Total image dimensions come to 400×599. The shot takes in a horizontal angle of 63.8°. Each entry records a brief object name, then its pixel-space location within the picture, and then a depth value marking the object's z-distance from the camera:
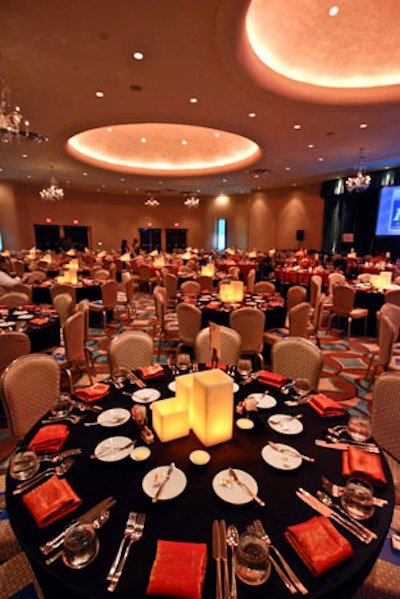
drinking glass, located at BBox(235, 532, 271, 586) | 0.94
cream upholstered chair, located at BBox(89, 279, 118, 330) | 6.06
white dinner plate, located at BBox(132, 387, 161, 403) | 1.94
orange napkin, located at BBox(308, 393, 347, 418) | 1.81
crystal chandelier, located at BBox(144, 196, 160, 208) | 15.29
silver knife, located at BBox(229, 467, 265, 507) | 1.22
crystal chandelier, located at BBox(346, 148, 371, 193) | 9.61
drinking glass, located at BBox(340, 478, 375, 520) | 1.17
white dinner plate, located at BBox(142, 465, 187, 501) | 1.24
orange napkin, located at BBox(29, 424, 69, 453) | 1.51
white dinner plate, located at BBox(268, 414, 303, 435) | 1.65
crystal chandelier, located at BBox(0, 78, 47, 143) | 4.39
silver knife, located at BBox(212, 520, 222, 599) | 0.91
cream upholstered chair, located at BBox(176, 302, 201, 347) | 4.07
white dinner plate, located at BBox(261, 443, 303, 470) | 1.41
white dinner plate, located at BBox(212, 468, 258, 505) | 1.22
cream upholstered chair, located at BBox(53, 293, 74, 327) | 4.60
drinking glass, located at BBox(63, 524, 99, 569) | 0.99
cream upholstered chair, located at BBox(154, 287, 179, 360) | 4.70
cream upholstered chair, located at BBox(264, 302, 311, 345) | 3.99
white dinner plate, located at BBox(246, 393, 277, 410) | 1.89
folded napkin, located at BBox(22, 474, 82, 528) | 1.13
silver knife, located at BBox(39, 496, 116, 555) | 1.04
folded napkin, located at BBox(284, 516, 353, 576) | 0.98
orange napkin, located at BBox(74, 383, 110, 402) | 1.96
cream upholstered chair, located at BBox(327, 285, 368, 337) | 5.67
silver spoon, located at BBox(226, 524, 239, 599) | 0.99
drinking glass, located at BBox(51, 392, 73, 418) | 1.81
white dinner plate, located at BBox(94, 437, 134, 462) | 1.45
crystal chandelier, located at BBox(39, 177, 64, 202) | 12.09
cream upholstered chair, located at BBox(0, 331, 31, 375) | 2.92
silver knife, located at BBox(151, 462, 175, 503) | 1.22
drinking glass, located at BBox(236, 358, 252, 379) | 2.27
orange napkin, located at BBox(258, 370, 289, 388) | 2.14
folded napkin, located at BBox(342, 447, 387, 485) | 1.33
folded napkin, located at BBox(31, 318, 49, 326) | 3.72
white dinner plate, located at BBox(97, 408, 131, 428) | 1.70
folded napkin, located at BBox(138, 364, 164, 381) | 2.22
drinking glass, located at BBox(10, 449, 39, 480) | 1.34
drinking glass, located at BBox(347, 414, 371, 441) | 1.60
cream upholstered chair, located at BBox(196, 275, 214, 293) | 7.18
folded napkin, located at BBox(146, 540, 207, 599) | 0.90
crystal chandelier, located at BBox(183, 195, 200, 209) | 15.15
